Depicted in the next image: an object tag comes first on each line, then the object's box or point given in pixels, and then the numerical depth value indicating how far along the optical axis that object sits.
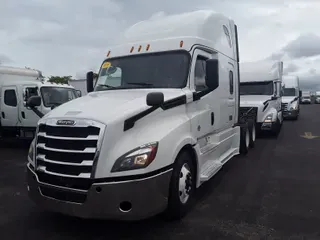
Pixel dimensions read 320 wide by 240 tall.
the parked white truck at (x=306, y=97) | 49.46
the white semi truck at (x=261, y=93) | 9.43
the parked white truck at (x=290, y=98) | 16.16
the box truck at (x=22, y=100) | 8.70
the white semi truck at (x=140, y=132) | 2.91
